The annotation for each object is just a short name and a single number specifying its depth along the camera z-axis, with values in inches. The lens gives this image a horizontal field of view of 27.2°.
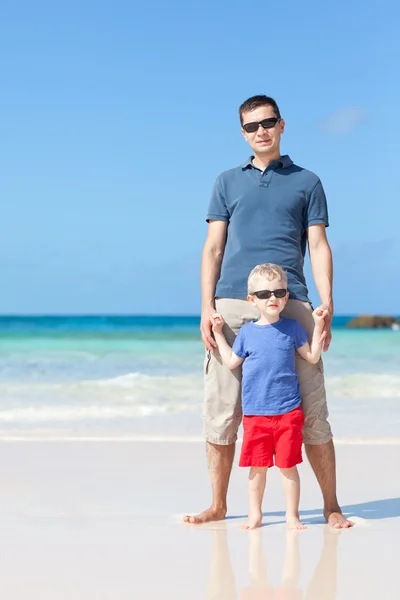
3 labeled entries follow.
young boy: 138.3
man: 144.1
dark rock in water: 1790.8
